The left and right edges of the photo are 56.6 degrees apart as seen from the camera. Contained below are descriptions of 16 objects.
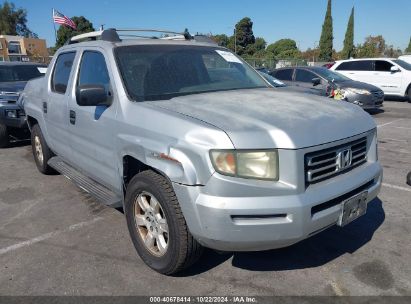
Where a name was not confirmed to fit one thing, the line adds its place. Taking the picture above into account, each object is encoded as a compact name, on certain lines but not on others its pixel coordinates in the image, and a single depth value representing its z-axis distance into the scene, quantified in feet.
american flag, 63.84
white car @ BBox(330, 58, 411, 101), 48.88
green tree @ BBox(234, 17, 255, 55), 292.61
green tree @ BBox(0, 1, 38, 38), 293.64
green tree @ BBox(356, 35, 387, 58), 169.45
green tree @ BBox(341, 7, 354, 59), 183.32
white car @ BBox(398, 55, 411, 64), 61.00
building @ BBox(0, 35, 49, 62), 212.64
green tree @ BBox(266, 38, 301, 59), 326.20
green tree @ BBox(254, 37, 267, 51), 323.94
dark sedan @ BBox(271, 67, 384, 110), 36.32
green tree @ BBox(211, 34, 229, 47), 317.30
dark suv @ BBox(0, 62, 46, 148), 24.63
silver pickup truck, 7.95
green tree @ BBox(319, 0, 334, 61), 182.60
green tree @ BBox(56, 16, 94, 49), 219.08
